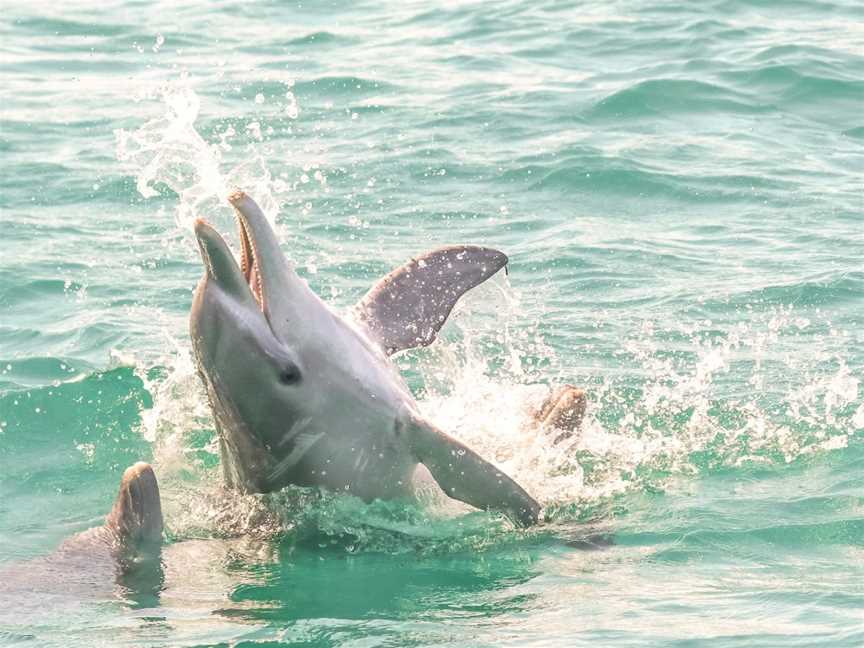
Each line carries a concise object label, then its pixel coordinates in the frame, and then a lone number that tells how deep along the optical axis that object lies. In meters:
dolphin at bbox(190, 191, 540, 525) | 16.81
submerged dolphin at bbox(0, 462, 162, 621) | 17.66
